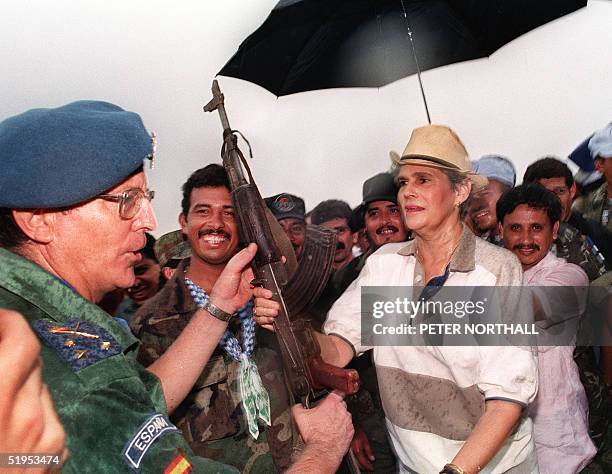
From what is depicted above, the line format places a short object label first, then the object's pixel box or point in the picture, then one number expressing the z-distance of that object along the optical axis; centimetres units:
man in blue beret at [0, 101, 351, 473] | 131
